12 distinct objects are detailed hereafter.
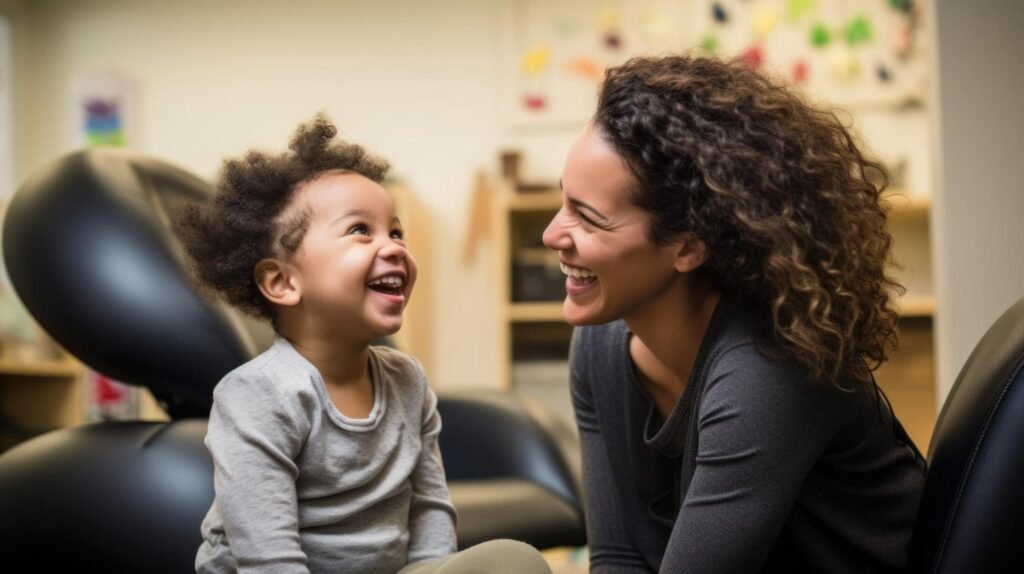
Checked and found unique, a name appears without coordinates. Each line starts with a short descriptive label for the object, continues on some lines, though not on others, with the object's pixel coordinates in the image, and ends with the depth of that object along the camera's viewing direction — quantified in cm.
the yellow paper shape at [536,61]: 436
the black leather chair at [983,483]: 101
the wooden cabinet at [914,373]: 383
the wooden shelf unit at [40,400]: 421
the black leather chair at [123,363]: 141
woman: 105
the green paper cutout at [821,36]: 407
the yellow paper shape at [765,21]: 414
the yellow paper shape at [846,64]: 405
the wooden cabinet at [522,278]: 388
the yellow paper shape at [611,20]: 431
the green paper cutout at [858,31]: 404
